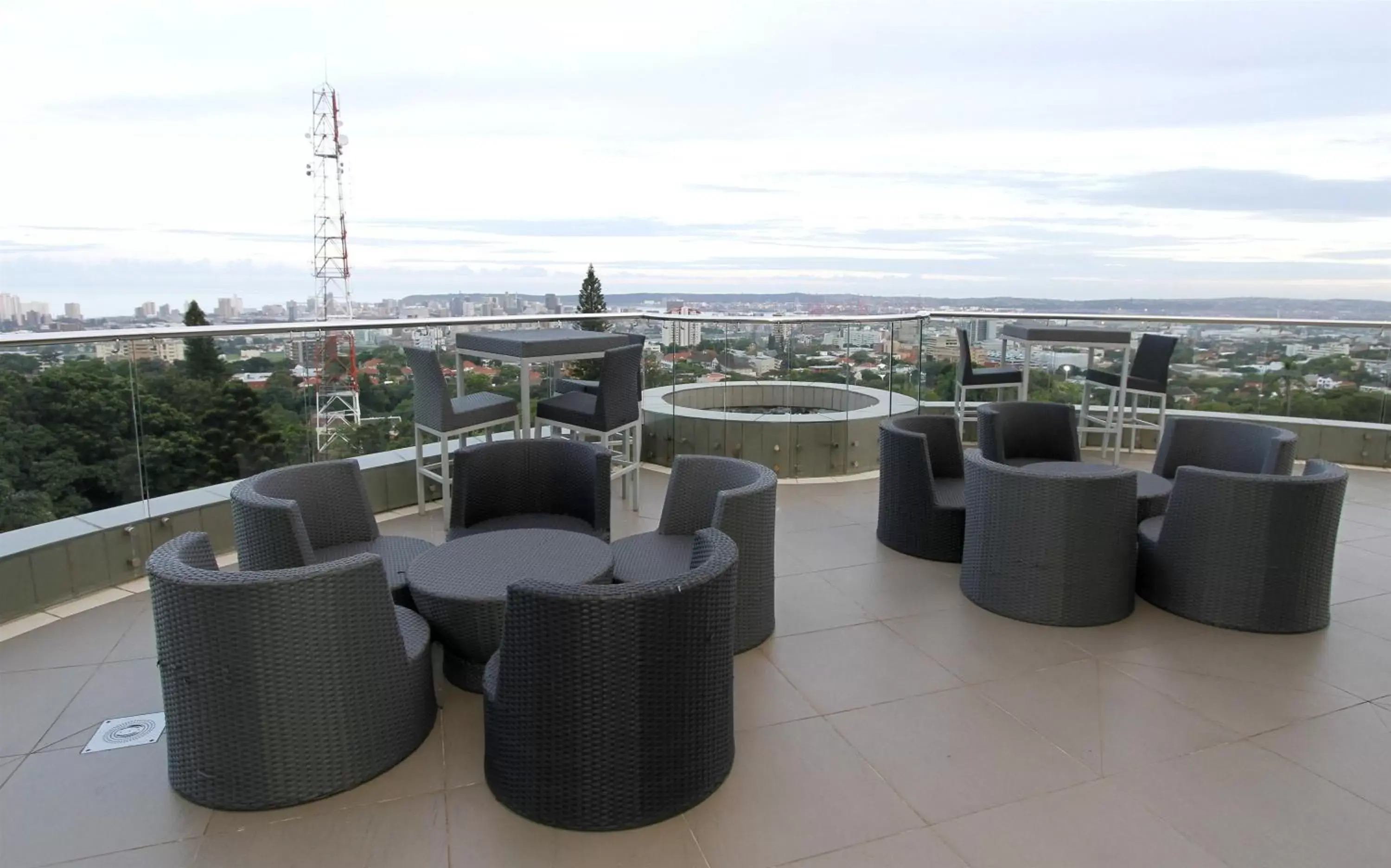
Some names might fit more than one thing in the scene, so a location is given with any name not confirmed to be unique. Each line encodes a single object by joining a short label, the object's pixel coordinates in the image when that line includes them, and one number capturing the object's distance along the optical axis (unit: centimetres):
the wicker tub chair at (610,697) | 201
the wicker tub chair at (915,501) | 444
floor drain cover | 258
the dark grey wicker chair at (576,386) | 607
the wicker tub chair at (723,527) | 311
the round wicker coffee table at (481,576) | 269
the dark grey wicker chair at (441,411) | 504
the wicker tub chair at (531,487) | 377
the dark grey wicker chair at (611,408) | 527
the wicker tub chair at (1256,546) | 337
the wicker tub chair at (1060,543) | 347
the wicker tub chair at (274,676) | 205
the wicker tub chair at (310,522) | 280
